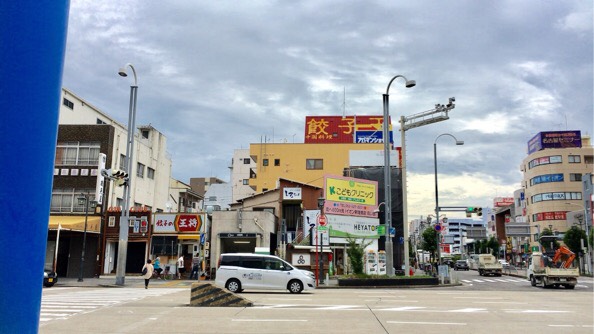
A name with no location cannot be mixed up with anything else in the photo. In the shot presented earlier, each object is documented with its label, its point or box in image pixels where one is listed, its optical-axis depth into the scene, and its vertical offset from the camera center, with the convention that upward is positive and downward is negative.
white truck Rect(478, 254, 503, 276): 51.81 -1.75
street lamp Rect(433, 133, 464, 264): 37.22 +4.61
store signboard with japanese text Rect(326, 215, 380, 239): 42.12 +1.80
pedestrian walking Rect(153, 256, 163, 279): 36.28 -1.67
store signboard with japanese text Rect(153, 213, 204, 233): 39.31 +1.70
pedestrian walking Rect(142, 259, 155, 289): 27.12 -1.48
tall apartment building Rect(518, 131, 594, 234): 86.06 +13.17
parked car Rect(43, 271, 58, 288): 28.66 -2.11
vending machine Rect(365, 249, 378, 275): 39.09 -1.16
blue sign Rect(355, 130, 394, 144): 70.69 +15.84
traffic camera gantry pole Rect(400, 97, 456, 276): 30.22 +7.84
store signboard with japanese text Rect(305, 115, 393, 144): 71.18 +17.03
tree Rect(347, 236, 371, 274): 31.94 -0.69
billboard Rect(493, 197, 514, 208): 135.77 +13.27
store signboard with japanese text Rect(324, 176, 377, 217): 42.62 +4.51
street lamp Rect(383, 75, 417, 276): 29.95 +3.81
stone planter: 29.64 -2.05
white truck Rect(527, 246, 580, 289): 30.25 -1.23
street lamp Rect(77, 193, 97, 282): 32.97 +2.98
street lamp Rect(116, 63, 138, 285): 29.73 +2.29
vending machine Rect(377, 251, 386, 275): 40.29 -1.09
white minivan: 23.53 -1.38
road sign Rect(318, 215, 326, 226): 32.09 +1.66
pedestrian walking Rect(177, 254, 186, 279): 36.56 -1.58
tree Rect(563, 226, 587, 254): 61.16 +1.55
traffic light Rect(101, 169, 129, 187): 27.51 +3.78
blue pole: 2.31 +0.46
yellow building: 67.25 +11.75
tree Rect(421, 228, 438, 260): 70.59 +1.13
